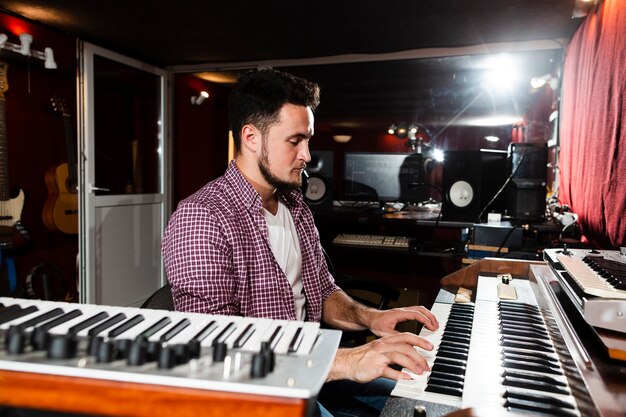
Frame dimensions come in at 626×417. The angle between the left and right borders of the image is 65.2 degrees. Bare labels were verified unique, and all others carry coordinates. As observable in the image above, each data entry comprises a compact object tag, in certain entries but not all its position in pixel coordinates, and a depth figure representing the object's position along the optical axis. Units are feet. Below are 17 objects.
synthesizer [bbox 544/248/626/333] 2.75
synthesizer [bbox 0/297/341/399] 1.72
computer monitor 12.56
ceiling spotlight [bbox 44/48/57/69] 11.66
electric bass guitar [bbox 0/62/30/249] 11.27
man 4.12
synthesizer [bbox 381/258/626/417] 2.50
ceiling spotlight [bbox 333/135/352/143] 17.81
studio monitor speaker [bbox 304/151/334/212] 12.60
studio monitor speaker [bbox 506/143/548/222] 9.43
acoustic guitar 12.84
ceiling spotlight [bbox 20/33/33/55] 11.22
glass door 13.07
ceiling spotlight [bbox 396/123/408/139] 15.49
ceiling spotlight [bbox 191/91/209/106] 16.64
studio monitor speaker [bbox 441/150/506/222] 10.87
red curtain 6.77
